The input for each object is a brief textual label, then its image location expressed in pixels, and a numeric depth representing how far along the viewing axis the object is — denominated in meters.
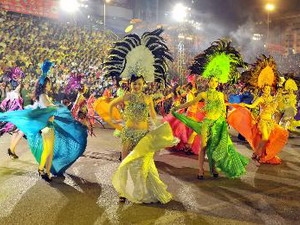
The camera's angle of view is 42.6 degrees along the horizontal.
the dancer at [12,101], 9.00
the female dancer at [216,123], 6.54
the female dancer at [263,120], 8.11
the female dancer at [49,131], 6.10
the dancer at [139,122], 5.00
